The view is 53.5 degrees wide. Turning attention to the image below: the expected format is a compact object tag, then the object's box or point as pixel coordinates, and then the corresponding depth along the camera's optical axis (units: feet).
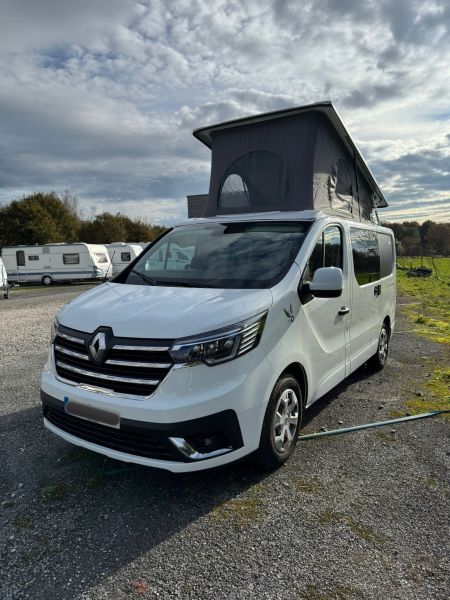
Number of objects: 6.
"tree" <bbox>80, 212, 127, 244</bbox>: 167.53
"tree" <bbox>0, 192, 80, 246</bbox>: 143.33
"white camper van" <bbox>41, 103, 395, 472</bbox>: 9.25
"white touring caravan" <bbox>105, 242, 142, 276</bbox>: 112.28
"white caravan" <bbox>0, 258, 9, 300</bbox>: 61.52
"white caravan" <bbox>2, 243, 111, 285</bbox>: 101.30
